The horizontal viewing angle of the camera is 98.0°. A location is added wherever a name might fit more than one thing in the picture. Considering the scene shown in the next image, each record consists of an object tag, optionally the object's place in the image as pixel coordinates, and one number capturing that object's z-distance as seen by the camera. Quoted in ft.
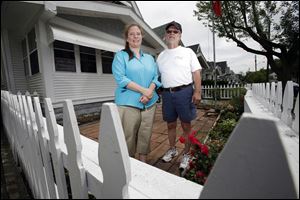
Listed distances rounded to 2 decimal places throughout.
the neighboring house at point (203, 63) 48.83
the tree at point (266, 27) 34.61
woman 4.05
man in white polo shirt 4.74
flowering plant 3.77
